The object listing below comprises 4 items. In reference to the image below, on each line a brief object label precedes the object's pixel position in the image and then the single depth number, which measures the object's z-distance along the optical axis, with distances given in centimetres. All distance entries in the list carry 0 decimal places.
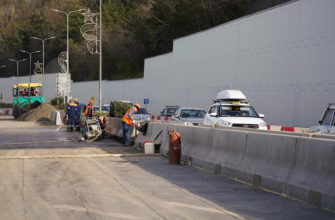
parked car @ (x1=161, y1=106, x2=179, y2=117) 3529
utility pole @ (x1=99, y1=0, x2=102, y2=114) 4162
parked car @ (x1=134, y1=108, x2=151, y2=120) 3616
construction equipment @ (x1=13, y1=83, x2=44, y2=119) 5684
